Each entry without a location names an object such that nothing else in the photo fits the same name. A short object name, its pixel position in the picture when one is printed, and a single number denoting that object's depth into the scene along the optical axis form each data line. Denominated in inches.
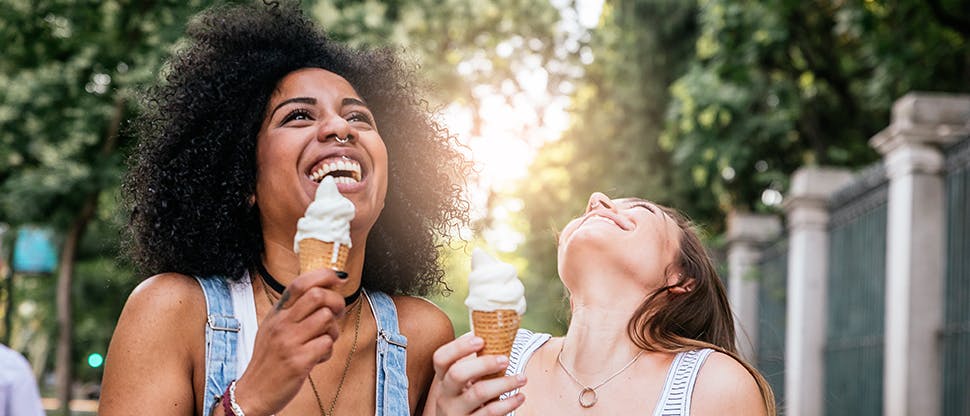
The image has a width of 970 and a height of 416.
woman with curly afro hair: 103.0
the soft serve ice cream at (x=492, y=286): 101.7
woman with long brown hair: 136.4
